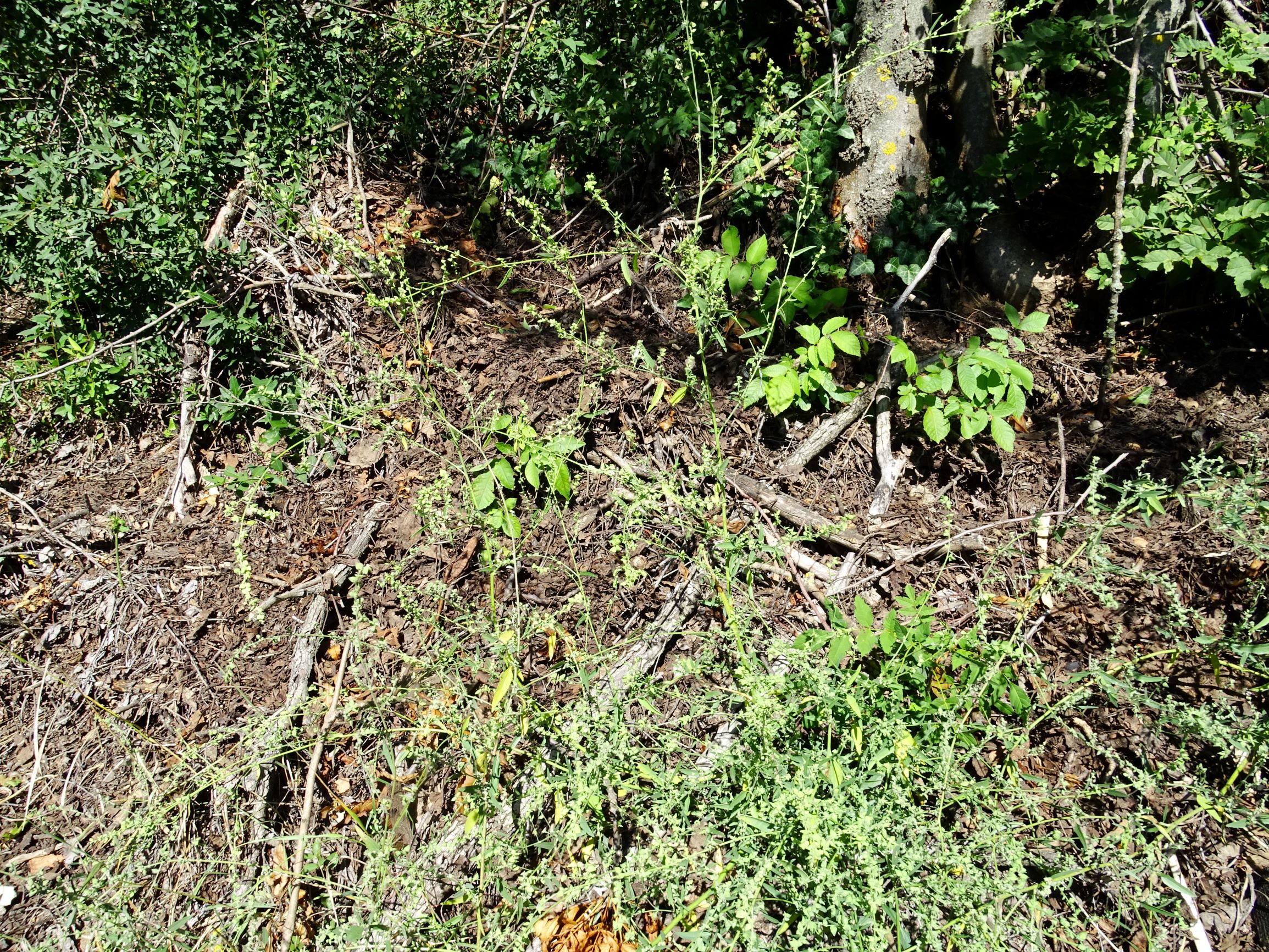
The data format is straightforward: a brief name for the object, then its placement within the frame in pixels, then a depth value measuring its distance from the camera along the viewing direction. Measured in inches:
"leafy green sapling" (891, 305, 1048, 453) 105.6
